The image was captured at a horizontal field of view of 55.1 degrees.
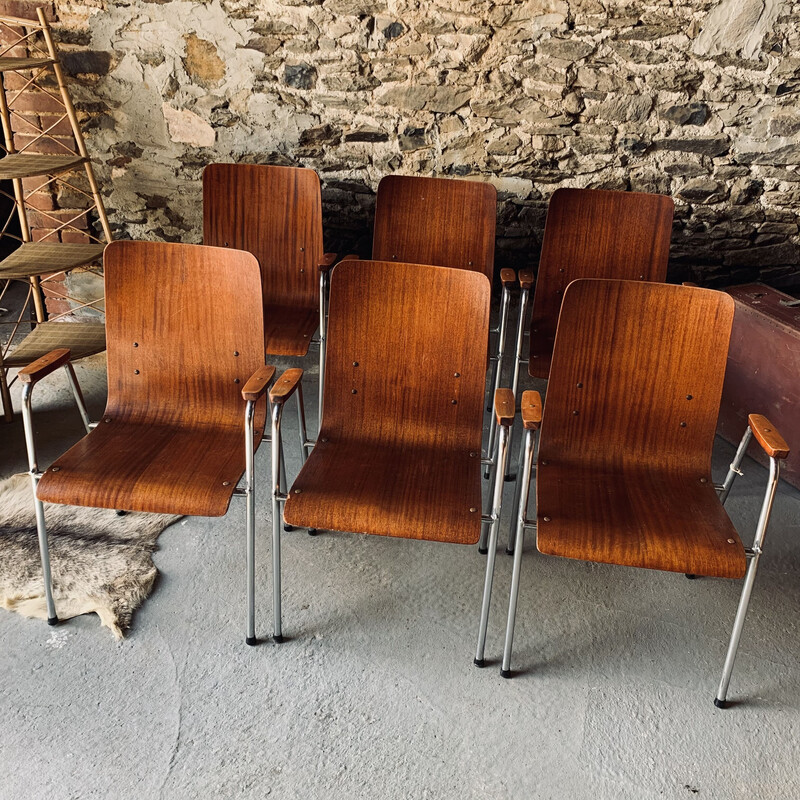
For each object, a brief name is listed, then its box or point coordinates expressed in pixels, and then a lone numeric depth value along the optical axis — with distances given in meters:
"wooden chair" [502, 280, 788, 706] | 1.88
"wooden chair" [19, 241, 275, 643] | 2.00
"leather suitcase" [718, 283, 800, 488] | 2.73
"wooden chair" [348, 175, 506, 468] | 2.89
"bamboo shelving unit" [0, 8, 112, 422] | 2.83
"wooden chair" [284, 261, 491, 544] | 2.02
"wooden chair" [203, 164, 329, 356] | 2.91
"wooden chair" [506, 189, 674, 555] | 2.82
